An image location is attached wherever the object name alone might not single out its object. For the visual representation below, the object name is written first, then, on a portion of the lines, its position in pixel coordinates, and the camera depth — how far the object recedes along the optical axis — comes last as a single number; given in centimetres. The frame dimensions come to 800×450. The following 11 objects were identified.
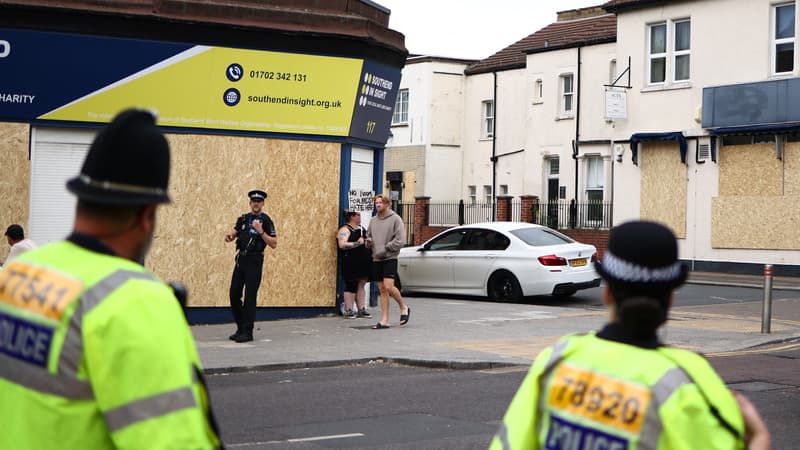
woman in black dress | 1706
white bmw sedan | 2070
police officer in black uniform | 1450
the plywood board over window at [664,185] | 3288
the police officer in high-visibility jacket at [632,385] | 279
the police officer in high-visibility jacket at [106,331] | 249
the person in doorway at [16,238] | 1164
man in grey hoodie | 1623
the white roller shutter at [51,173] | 1598
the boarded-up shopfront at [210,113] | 1585
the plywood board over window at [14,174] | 1581
